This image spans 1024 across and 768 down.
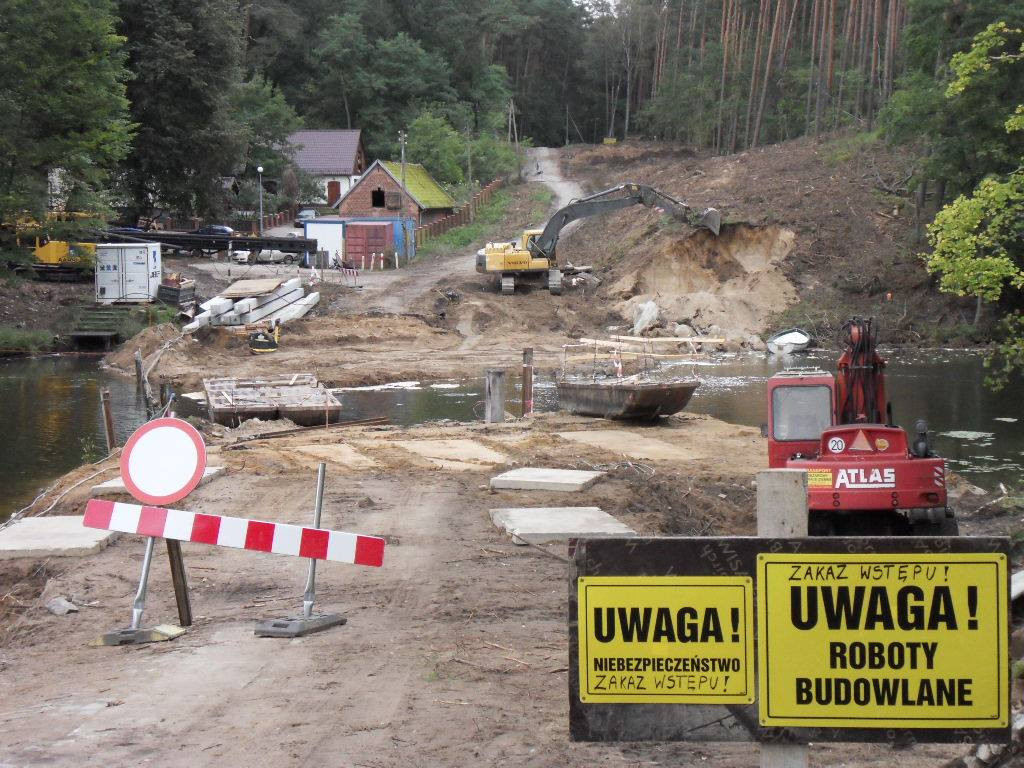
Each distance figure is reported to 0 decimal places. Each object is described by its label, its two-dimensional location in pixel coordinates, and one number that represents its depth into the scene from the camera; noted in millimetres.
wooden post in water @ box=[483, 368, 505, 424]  24828
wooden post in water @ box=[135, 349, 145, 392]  33275
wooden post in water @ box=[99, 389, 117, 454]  21909
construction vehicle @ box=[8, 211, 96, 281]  46656
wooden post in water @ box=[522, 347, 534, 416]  27406
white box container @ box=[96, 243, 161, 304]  46656
